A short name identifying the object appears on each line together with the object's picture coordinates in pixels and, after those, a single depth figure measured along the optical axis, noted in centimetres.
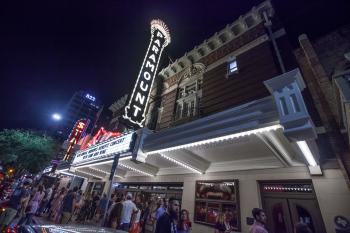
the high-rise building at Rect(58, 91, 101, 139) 12706
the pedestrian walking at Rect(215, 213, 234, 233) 626
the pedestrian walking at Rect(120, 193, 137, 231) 709
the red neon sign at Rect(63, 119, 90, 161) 2385
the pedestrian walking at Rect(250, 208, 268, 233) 408
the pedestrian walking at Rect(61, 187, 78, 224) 873
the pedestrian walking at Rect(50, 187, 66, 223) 1116
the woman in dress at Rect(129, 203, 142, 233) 788
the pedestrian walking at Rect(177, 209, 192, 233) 567
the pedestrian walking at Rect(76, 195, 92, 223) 1254
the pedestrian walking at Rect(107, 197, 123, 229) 651
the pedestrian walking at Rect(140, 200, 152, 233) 889
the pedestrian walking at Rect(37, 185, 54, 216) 1330
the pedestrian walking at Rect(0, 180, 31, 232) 636
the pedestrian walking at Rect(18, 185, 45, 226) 850
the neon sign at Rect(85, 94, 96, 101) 14219
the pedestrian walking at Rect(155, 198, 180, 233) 464
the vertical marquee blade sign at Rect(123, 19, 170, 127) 1162
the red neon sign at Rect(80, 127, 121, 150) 1509
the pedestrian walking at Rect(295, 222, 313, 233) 370
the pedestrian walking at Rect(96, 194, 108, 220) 820
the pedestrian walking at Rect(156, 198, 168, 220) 650
